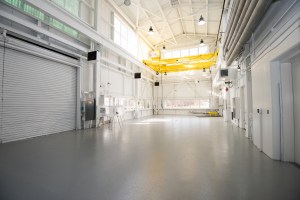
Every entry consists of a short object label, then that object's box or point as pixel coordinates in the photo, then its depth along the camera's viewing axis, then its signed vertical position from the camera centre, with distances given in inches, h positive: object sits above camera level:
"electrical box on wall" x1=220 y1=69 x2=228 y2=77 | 266.4 +58.7
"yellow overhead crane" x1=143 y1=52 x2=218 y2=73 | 430.3 +132.2
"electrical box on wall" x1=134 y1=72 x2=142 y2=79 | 439.5 +88.2
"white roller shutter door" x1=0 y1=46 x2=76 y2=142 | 169.5 +10.2
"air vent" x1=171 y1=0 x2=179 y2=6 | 361.2 +257.3
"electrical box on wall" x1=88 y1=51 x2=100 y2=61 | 267.1 +90.5
